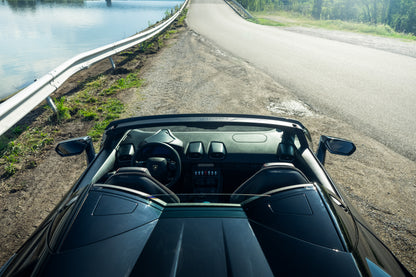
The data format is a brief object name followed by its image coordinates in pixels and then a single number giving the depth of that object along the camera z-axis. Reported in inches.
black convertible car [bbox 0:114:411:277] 49.8
